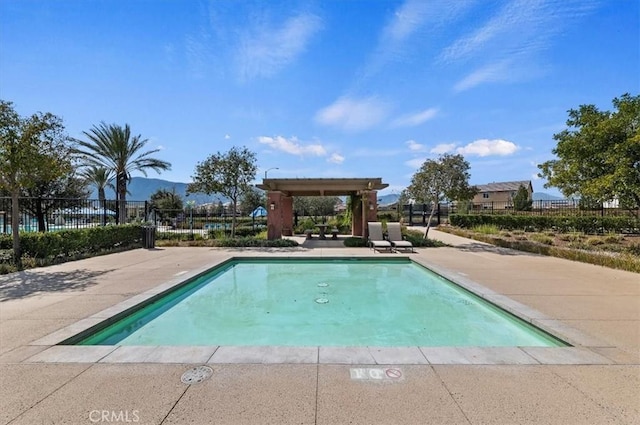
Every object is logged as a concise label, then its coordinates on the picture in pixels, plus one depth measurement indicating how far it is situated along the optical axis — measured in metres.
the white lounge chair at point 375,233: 13.42
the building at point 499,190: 58.35
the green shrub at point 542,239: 14.14
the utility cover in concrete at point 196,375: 2.93
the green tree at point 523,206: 24.25
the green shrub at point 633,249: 10.55
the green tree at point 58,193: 14.16
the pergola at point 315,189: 15.56
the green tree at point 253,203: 39.69
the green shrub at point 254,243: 13.90
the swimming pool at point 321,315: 4.73
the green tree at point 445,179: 14.93
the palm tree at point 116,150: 17.98
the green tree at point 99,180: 22.39
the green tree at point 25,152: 8.52
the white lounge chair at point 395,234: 13.45
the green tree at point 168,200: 42.74
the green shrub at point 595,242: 13.22
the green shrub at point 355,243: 14.14
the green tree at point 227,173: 14.97
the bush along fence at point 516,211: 17.98
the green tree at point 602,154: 9.80
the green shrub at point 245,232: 18.22
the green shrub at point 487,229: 18.48
